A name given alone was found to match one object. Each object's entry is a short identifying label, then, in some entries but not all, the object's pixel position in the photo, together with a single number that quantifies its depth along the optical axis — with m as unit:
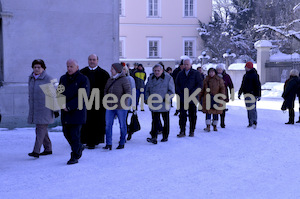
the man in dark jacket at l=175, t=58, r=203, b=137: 10.35
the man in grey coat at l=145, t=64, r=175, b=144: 9.52
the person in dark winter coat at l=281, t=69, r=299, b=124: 12.84
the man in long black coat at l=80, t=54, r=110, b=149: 8.78
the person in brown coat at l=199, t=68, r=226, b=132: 11.33
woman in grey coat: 7.70
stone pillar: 23.38
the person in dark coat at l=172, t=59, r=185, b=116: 14.63
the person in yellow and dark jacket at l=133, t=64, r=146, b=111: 15.19
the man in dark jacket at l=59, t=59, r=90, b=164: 7.30
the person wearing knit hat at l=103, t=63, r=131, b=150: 8.52
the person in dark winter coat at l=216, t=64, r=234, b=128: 12.02
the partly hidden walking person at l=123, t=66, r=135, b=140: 8.89
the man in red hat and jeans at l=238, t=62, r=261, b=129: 11.77
